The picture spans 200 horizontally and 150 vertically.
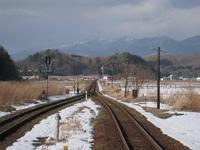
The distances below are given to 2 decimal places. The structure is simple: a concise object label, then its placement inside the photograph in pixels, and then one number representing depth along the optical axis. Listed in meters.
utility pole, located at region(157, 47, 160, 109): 34.78
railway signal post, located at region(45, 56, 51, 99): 55.66
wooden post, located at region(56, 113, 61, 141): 16.66
